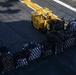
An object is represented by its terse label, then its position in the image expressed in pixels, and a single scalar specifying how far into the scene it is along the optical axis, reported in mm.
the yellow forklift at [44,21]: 32344
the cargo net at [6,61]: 26344
